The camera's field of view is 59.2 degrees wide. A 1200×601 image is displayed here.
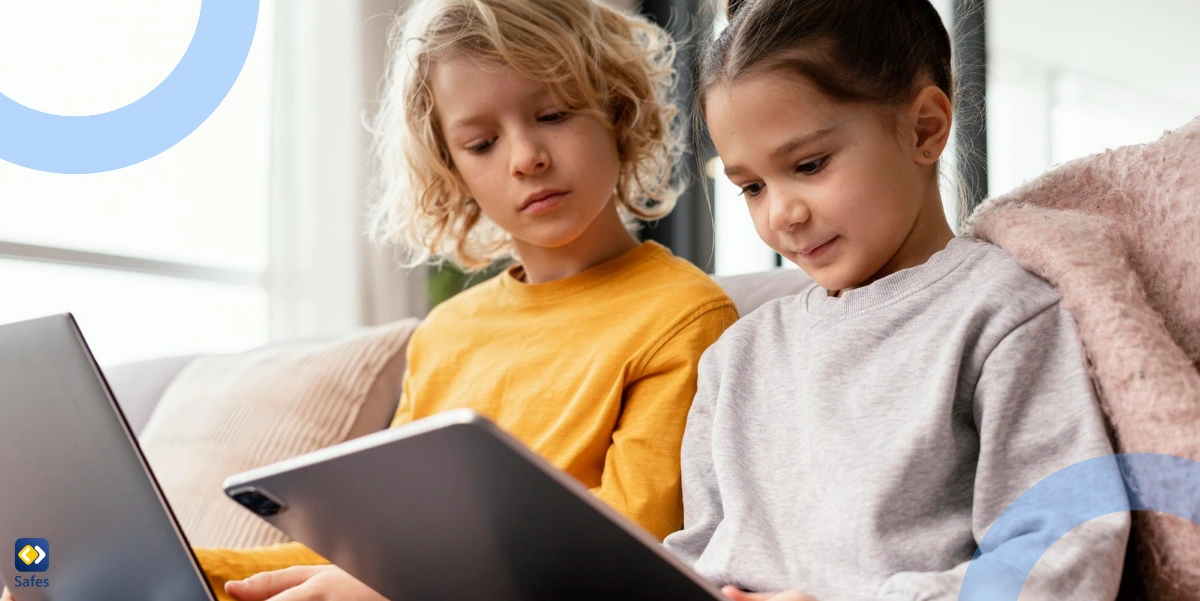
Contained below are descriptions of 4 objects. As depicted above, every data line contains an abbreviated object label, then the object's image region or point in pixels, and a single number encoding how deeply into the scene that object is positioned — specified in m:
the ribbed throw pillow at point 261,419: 1.43
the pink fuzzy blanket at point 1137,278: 0.72
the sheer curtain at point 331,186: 3.30
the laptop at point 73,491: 0.71
